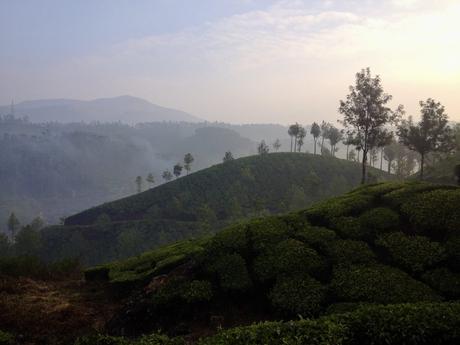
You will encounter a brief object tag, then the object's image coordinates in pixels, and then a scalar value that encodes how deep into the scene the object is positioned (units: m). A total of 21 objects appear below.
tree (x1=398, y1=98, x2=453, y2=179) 52.22
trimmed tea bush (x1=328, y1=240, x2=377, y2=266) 16.94
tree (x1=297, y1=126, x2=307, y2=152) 143.88
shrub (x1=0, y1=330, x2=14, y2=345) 12.66
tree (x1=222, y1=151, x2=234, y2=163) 155.62
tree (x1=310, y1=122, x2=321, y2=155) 140.12
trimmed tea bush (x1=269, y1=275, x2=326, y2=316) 14.77
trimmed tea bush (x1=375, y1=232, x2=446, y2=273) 15.99
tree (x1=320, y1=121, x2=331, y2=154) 147.18
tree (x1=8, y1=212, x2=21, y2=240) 131.85
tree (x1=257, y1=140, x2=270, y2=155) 158.00
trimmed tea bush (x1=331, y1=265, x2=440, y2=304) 14.24
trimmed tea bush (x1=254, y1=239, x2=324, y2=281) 16.89
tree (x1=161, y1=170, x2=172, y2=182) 168.10
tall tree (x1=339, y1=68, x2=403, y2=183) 48.38
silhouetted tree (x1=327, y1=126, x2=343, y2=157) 137.75
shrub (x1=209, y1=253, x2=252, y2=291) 17.00
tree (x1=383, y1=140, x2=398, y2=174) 120.53
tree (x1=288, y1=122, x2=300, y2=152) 140.12
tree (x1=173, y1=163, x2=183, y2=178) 147.48
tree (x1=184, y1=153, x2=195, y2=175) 144.57
